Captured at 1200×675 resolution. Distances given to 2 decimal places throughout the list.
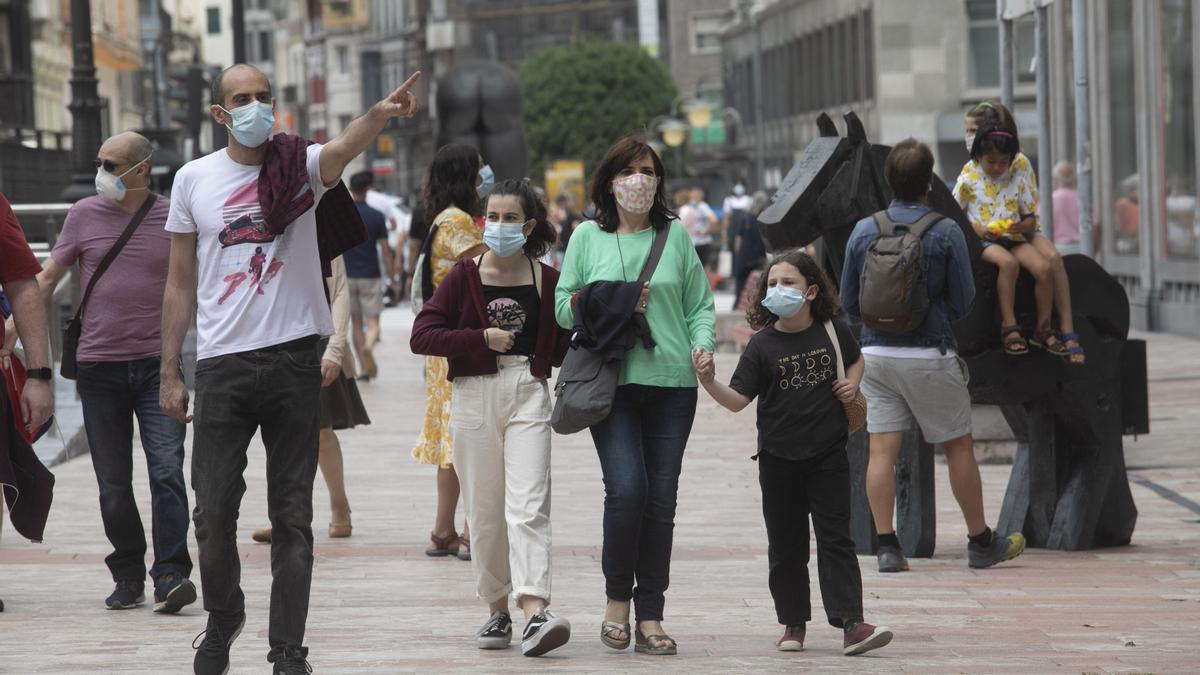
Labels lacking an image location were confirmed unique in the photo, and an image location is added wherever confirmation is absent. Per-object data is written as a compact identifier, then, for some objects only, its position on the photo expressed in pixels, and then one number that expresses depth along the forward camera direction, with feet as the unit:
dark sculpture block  64.08
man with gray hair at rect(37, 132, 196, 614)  55.77
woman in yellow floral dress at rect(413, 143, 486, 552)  63.93
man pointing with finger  44.50
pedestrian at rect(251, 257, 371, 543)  69.87
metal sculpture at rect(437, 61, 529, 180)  225.56
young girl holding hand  49.24
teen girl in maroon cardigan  50.29
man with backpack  58.90
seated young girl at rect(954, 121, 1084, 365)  63.41
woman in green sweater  49.03
